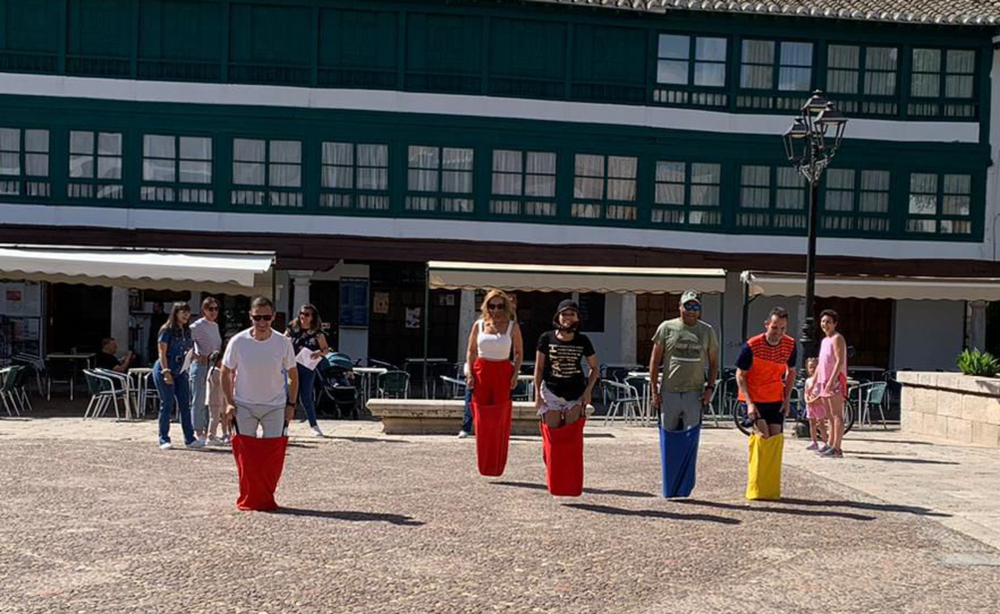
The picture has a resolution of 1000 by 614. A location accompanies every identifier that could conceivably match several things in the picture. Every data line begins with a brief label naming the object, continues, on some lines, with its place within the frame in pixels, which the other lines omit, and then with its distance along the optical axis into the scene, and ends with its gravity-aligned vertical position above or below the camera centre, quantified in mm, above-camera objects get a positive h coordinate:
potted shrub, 15219 -884
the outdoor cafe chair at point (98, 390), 15648 -1692
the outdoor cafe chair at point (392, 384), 16875 -1576
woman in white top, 9641 -626
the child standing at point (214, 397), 12442 -1368
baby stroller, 16375 -1594
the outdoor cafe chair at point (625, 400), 16922 -1721
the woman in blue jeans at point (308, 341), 13109 -753
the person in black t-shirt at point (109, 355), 18172 -1394
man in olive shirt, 9016 -668
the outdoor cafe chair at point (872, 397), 17469 -1572
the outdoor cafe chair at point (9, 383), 15555 -1610
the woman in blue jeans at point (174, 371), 12133 -1080
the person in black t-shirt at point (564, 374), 8945 -709
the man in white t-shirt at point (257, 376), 8367 -761
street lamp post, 15266 +2056
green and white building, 22359 +2896
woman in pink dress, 12148 -909
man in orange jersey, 9375 -692
